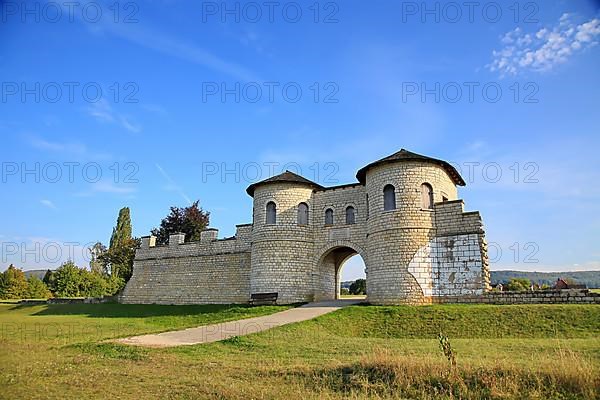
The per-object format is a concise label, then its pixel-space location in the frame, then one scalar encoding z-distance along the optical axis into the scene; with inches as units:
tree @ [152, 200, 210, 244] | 1569.9
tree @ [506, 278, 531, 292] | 1387.8
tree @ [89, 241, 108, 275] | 2566.4
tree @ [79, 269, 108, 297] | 1914.6
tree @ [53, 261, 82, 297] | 1915.6
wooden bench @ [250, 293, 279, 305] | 903.1
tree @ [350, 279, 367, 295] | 2133.4
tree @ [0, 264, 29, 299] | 2105.1
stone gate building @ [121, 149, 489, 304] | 770.2
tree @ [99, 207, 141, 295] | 1713.8
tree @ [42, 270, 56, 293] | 2200.3
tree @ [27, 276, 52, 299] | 2162.9
